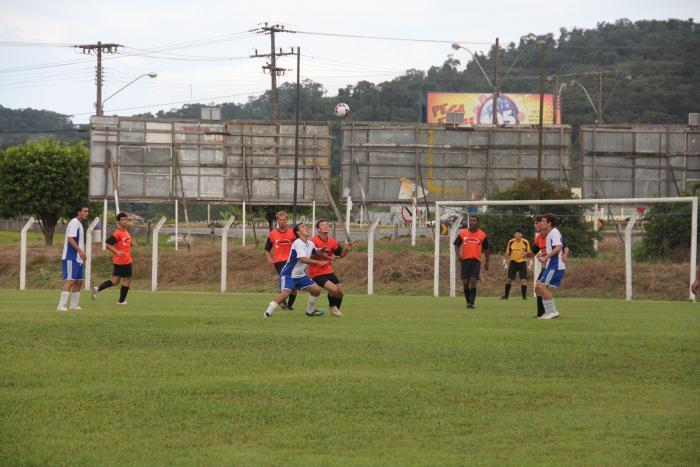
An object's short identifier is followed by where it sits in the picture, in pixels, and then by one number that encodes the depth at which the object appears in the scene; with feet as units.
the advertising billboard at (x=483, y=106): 369.71
